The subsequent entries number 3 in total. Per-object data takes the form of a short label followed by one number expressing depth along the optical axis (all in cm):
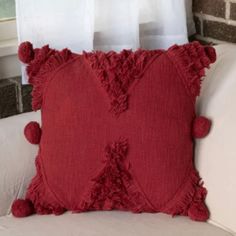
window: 172
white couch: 122
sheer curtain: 155
